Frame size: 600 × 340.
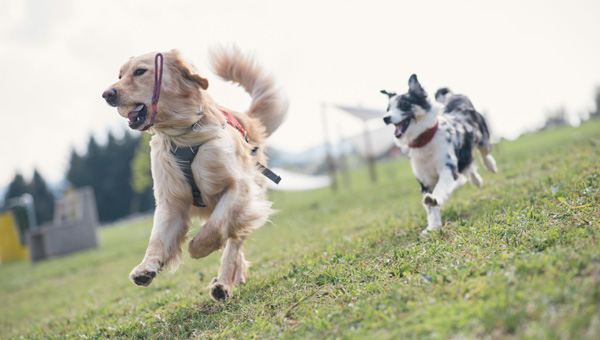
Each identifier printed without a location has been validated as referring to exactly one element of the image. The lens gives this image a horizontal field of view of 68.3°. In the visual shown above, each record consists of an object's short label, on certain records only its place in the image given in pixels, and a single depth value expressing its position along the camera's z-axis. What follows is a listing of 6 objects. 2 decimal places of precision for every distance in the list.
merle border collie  4.52
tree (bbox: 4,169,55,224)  51.00
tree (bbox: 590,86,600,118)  32.08
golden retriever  3.54
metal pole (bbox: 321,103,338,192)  17.97
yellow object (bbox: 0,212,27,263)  20.00
